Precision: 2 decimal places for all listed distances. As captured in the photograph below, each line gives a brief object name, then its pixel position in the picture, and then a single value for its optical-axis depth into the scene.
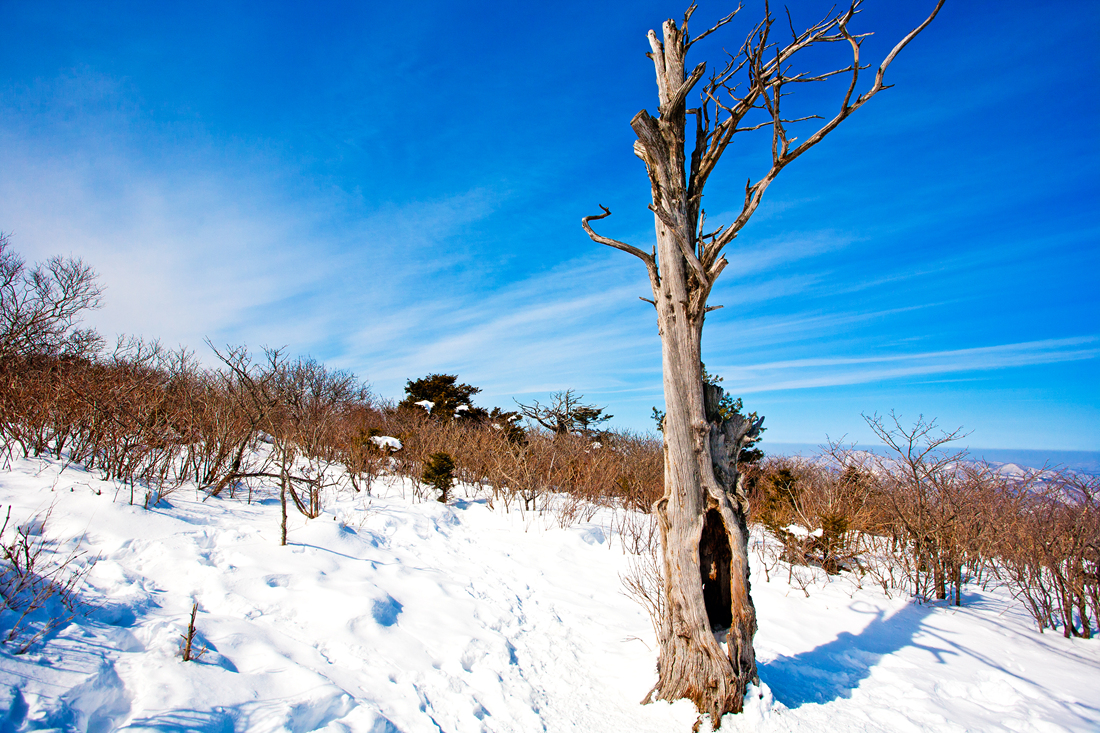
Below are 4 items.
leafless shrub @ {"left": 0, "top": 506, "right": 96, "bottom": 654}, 2.66
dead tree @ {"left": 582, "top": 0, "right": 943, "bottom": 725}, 3.22
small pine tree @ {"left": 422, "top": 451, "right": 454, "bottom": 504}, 9.52
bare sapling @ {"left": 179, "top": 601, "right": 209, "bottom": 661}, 2.78
